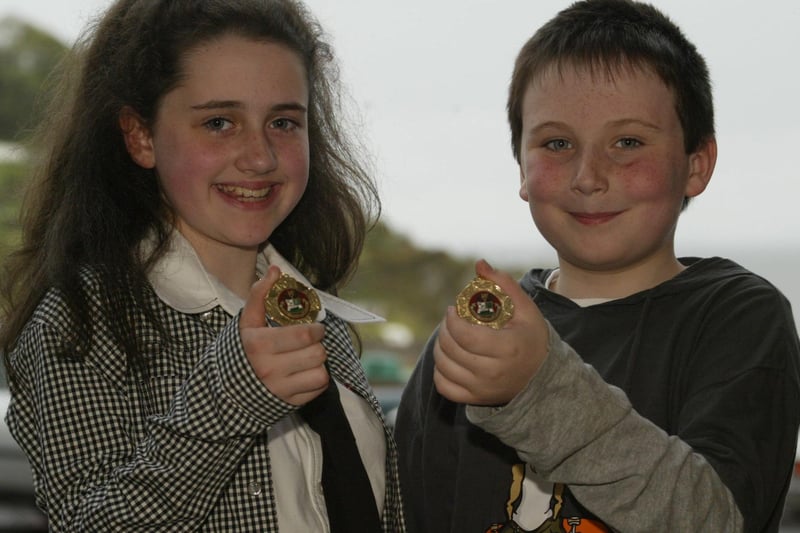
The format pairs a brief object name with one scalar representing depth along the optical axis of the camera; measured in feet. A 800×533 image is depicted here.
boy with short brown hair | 3.80
